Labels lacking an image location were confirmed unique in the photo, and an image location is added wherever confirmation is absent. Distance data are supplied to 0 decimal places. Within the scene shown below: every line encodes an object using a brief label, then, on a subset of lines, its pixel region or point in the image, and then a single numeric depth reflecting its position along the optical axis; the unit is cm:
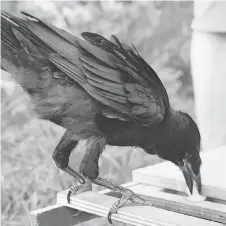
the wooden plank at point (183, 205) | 161
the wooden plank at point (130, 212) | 155
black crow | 164
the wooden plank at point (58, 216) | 167
